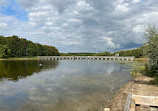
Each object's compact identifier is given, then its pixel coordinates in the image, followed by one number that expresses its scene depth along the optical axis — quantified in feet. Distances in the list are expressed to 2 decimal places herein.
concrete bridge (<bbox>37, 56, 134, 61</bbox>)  372.99
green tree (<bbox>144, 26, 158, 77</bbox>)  57.31
